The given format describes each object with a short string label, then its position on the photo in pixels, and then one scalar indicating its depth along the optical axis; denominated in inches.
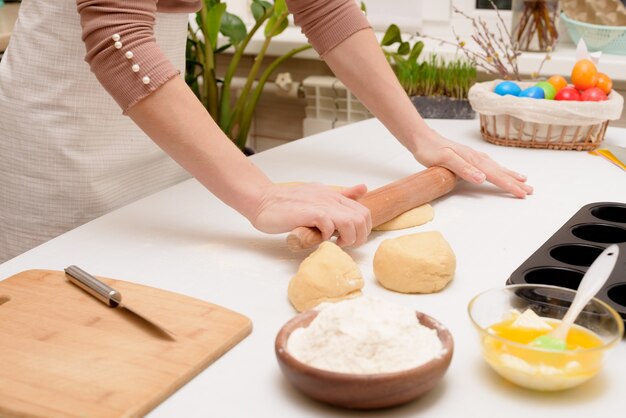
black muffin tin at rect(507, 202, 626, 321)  34.5
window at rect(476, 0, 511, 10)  103.7
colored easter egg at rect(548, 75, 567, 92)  63.8
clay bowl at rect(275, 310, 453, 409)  25.8
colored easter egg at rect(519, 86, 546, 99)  61.1
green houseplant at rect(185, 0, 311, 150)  89.2
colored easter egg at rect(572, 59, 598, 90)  61.9
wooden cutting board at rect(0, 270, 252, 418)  27.3
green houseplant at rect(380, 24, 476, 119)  76.0
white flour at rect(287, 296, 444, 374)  26.7
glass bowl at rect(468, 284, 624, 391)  27.2
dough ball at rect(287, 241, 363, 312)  34.7
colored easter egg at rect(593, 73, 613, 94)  62.1
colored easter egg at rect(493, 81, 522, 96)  61.7
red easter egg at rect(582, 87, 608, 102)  60.5
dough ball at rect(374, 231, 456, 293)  36.1
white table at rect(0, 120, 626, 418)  28.1
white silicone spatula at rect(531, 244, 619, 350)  28.8
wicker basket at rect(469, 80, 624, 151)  59.3
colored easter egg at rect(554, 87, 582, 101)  61.4
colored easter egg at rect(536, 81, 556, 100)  62.2
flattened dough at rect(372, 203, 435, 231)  45.8
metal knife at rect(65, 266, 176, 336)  33.1
